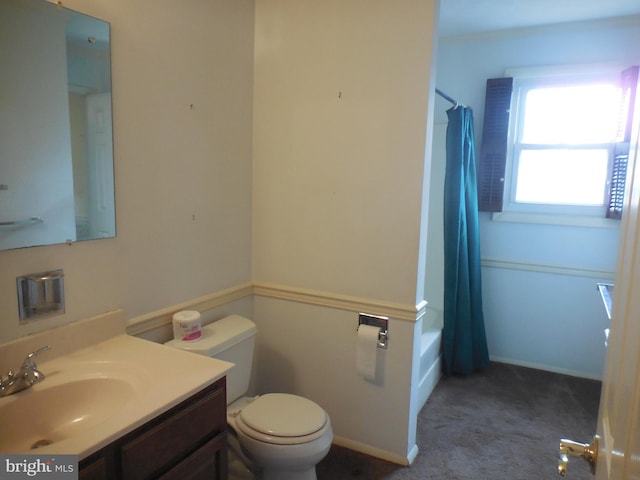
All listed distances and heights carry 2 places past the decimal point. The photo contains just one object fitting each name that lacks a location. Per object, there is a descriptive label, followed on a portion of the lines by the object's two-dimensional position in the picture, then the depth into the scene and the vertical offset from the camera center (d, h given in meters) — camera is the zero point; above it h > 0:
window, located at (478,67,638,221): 2.97 +0.36
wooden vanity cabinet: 1.05 -0.72
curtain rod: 2.74 +0.62
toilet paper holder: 2.12 -0.68
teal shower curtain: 2.93 -0.48
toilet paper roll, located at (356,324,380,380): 2.10 -0.80
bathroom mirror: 1.26 +0.17
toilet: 1.68 -0.97
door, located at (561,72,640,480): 0.50 -0.25
